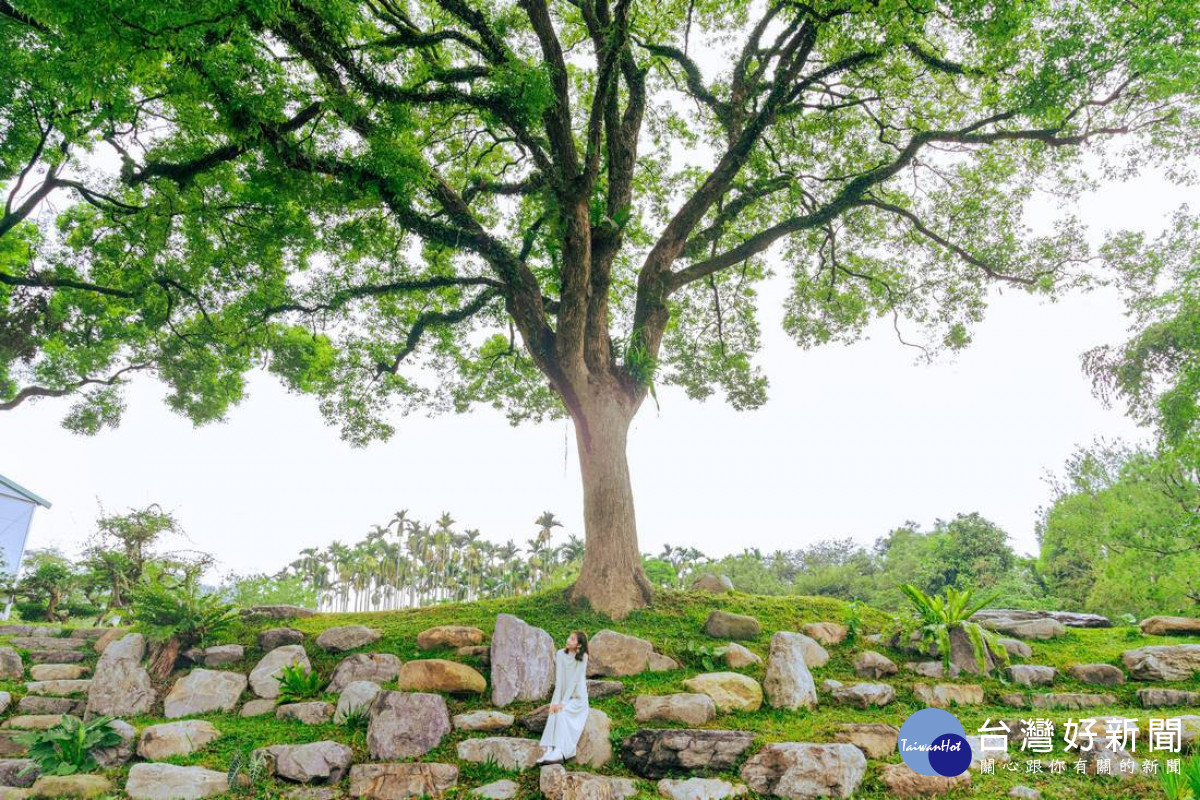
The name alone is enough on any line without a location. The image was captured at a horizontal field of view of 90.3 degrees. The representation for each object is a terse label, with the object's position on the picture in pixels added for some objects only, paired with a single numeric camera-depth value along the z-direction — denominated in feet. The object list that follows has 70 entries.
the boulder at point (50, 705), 22.58
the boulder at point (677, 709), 19.67
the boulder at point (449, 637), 24.90
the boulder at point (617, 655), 23.29
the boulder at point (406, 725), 19.07
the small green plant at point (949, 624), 23.94
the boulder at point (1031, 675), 23.44
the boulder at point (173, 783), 17.02
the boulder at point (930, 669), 23.86
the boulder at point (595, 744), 17.87
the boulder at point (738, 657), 23.73
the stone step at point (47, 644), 27.89
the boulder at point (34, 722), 21.09
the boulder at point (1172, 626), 28.45
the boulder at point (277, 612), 29.89
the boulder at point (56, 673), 25.23
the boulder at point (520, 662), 21.94
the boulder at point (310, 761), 18.07
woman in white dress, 17.57
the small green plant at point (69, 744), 18.33
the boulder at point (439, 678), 21.74
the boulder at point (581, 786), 16.25
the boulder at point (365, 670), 23.38
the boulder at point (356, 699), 21.40
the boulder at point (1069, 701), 21.27
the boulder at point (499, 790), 16.78
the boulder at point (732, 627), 26.37
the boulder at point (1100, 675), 23.38
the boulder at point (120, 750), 18.97
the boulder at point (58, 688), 23.63
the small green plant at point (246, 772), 17.60
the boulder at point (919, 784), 15.51
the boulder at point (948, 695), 21.61
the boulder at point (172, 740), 19.33
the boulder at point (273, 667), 23.66
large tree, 21.38
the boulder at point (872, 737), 17.40
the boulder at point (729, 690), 20.83
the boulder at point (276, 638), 26.58
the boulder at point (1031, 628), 28.99
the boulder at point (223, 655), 25.46
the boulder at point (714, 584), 35.85
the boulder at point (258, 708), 22.54
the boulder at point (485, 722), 20.12
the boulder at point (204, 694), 22.71
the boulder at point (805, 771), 15.75
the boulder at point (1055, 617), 31.86
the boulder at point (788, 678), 21.03
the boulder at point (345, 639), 26.08
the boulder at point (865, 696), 21.27
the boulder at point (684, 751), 17.24
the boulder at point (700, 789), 16.08
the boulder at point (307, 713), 21.62
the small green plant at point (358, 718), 20.79
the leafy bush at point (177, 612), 25.20
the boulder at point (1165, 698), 20.86
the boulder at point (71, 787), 16.90
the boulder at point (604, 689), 21.74
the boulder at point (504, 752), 18.28
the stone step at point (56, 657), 26.73
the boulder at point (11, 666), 25.02
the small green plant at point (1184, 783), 12.83
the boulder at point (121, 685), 22.49
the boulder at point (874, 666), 23.97
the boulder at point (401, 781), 17.08
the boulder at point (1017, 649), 25.45
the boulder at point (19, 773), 18.19
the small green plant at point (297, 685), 23.07
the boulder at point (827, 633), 26.53
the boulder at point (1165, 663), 23.09
